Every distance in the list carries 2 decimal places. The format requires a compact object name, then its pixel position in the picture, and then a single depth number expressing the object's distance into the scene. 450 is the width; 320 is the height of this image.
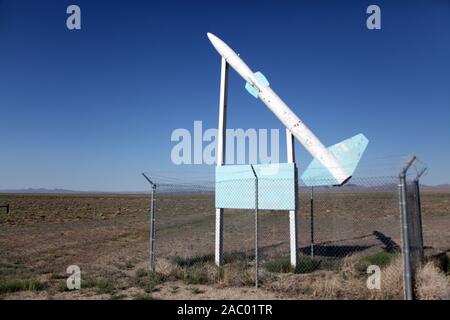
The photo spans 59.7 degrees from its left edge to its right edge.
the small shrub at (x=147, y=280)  8.03
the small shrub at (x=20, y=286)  7.91
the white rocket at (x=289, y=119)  9.97
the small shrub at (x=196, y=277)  8.47
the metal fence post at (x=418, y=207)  8.40
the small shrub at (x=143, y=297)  7.19
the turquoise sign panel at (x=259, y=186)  9.54
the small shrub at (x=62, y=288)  7.91
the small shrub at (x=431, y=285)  6.55
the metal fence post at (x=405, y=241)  6.30
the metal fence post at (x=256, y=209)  7.86
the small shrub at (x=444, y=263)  8.36
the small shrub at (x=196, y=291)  7.72
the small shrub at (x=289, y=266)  9.54
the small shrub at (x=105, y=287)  7.81
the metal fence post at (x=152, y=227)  9.13
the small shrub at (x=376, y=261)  9.09
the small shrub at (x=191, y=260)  10.30
